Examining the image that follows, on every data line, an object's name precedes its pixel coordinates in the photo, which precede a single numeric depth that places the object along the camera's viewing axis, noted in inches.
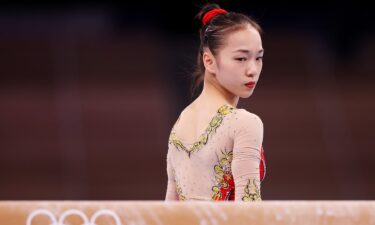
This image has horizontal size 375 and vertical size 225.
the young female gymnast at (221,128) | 332.8
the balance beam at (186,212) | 313.6
